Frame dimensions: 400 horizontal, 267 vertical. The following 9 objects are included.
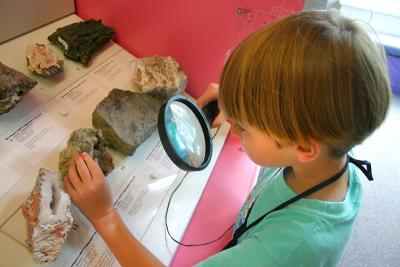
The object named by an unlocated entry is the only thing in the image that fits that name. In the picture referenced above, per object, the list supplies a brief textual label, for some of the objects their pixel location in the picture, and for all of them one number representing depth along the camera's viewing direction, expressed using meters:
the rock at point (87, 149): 0.82
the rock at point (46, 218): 0.69
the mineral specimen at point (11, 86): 0.86
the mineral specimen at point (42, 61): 1.00
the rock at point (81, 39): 1.12
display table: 0.77
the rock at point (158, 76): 1.13
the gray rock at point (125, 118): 0.95
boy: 0.48
